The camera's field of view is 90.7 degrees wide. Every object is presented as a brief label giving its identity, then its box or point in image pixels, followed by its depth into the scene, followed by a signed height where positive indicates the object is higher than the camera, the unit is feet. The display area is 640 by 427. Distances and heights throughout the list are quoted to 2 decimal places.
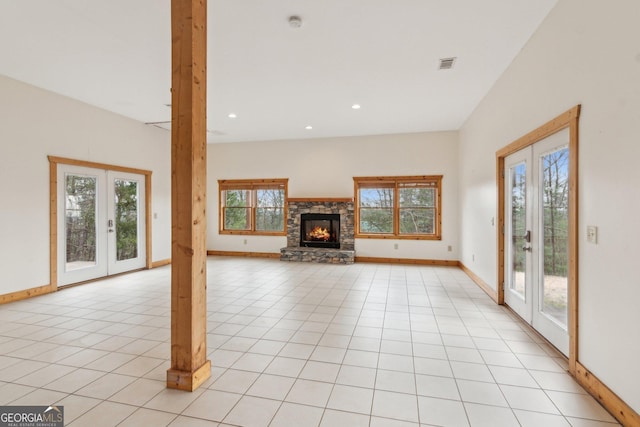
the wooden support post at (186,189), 7.26 +0.60
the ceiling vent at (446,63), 12.21 +5.95
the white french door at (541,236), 9.08 -0.76
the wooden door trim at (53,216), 15.71 -0.09
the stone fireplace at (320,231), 24.45 -1.42
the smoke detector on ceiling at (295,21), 9.68 +5.97
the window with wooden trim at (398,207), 23.76 +0.51
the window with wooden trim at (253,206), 26.84 +0.68
